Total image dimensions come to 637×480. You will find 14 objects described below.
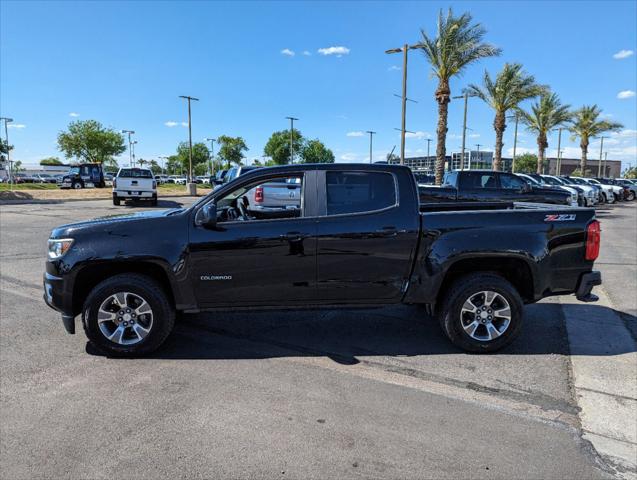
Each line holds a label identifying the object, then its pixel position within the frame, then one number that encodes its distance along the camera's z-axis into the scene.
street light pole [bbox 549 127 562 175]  44.76
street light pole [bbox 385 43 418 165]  24.28
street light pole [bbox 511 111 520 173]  46.59
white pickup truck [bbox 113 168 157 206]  23.09
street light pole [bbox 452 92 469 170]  35.00
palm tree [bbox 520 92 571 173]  40.53
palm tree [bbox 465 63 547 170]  32.59
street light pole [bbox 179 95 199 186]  44.44
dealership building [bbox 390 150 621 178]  88.99
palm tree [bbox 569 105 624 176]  45.41
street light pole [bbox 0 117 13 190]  58.32
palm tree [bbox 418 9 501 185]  25.28
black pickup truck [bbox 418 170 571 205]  14.72
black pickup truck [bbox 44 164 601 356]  4.43
